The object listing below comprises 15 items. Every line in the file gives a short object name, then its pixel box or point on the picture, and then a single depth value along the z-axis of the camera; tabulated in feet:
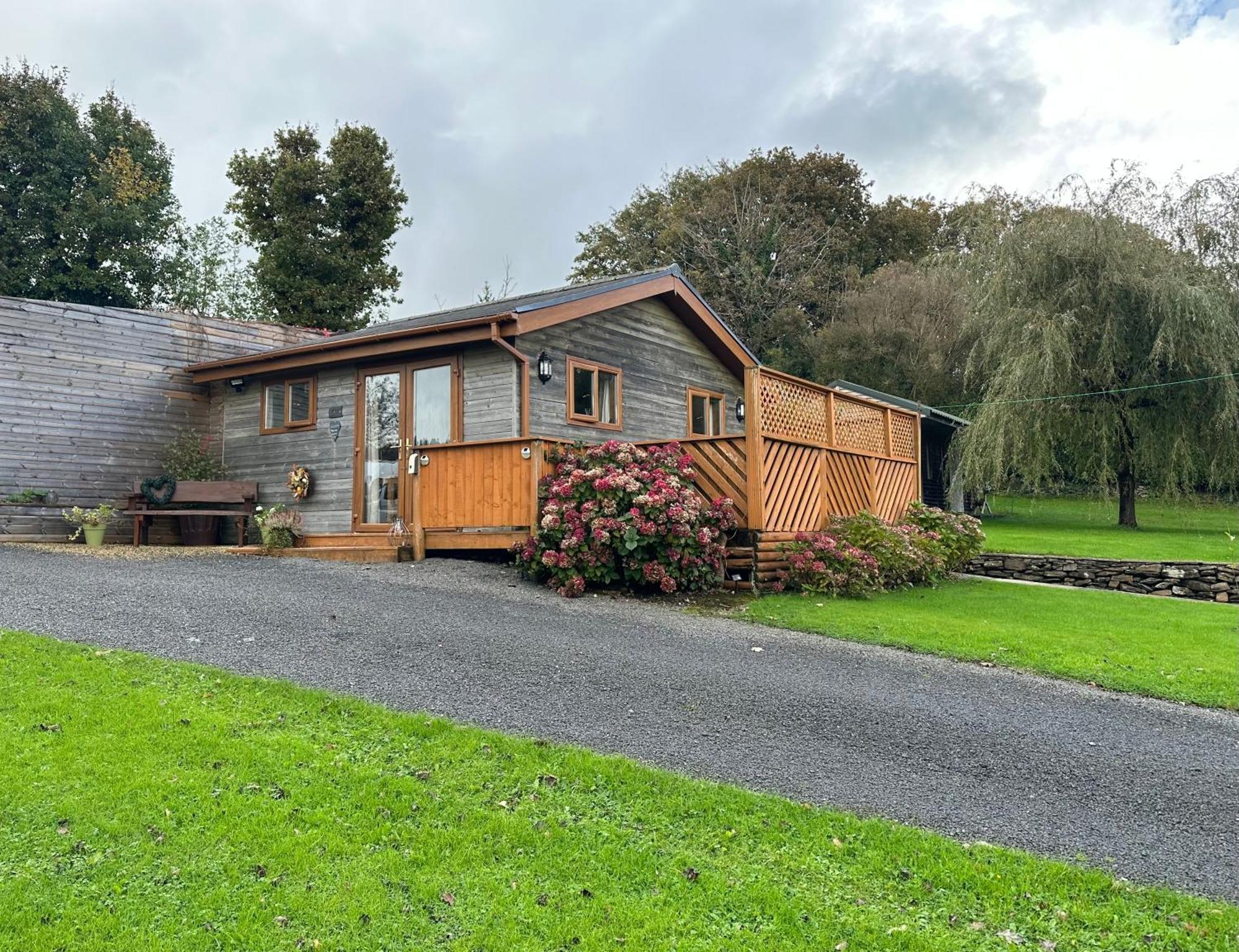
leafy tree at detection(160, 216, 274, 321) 88.74
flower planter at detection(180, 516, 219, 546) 40.19
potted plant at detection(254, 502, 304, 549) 36.11
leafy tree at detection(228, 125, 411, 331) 81.97
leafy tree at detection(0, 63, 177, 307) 73.15
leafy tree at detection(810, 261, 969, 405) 85.71
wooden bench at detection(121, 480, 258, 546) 38.34
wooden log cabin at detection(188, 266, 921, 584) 30.81
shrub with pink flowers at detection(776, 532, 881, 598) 29.66
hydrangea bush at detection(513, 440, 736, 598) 27.35
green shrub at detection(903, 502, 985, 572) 37.70
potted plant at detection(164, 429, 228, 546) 40.27
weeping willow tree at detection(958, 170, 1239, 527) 53.06
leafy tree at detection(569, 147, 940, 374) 98.32
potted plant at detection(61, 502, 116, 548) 37.06
